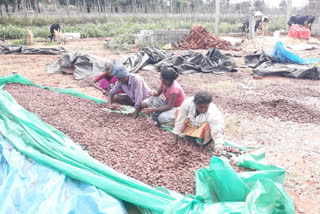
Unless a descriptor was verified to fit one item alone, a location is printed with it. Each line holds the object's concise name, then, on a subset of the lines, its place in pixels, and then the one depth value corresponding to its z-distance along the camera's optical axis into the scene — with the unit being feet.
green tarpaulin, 6.31
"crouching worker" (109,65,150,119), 13.73
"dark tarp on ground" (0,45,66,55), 36.01
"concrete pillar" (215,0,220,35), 50.81
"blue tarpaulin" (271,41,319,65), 26.76
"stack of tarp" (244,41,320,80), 24.00
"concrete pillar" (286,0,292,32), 57.23
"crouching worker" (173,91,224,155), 10.05
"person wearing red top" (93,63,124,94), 17.21
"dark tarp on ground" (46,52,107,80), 25.14
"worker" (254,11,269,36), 52.11
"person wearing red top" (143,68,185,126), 11.99
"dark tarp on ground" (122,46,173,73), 27.30
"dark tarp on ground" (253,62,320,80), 23.79
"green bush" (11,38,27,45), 44.91
